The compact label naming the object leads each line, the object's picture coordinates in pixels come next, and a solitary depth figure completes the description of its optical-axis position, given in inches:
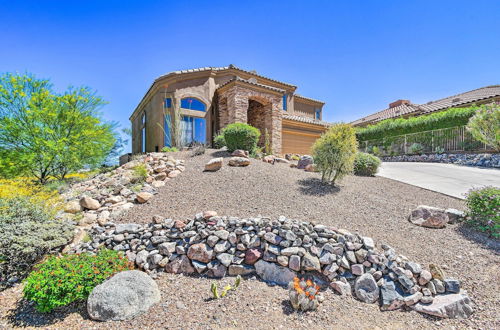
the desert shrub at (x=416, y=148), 586.2
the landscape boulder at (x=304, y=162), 369.4
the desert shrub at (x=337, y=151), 275.4
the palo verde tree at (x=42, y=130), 390.0
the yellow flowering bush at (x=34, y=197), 198.1
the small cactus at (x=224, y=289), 131.0
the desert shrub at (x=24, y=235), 153.1
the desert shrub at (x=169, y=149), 455.8
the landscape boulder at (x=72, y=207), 216.8
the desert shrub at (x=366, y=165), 359.6
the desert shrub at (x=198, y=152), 378.6
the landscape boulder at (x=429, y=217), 192.4
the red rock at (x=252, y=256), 153.6
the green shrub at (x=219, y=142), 442.3
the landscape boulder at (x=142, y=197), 225.3
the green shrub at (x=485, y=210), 183.0
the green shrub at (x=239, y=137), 382.0
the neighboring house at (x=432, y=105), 604.4
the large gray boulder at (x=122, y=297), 121.2
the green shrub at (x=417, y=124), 514.0
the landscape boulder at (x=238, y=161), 312.5
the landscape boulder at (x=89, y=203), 222.8
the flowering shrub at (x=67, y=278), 121.3
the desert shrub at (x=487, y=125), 426.6
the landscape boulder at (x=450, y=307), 122.2
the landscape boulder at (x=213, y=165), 293.7
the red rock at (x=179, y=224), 171.4
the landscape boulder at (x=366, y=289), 133.4
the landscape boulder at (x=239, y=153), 350.6
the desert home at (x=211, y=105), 505.4
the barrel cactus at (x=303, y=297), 121.7
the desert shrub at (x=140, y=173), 277.9
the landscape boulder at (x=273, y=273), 144.9
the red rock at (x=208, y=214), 174.9
